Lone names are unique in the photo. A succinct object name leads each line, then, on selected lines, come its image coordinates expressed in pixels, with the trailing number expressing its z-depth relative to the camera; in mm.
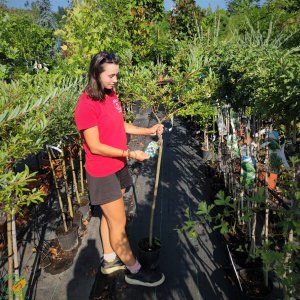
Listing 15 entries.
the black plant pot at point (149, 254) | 2971
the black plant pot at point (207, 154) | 6359
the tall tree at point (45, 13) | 39750
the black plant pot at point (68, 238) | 3500
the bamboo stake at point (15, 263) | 2108
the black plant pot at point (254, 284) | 2520
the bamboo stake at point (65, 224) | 3595
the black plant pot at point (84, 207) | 4326
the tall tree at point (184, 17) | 11180
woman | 2379
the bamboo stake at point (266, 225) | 2492
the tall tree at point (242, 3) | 41466
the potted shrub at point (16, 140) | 1586
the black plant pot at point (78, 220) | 3889
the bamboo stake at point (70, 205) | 3555
